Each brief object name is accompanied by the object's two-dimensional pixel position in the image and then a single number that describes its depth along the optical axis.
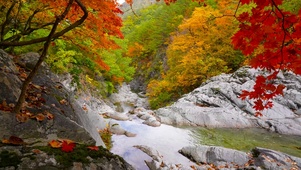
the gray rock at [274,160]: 6.43
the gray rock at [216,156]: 7.03
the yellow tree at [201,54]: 17.30
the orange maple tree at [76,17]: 5.66
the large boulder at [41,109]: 3.40
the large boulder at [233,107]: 12.53
